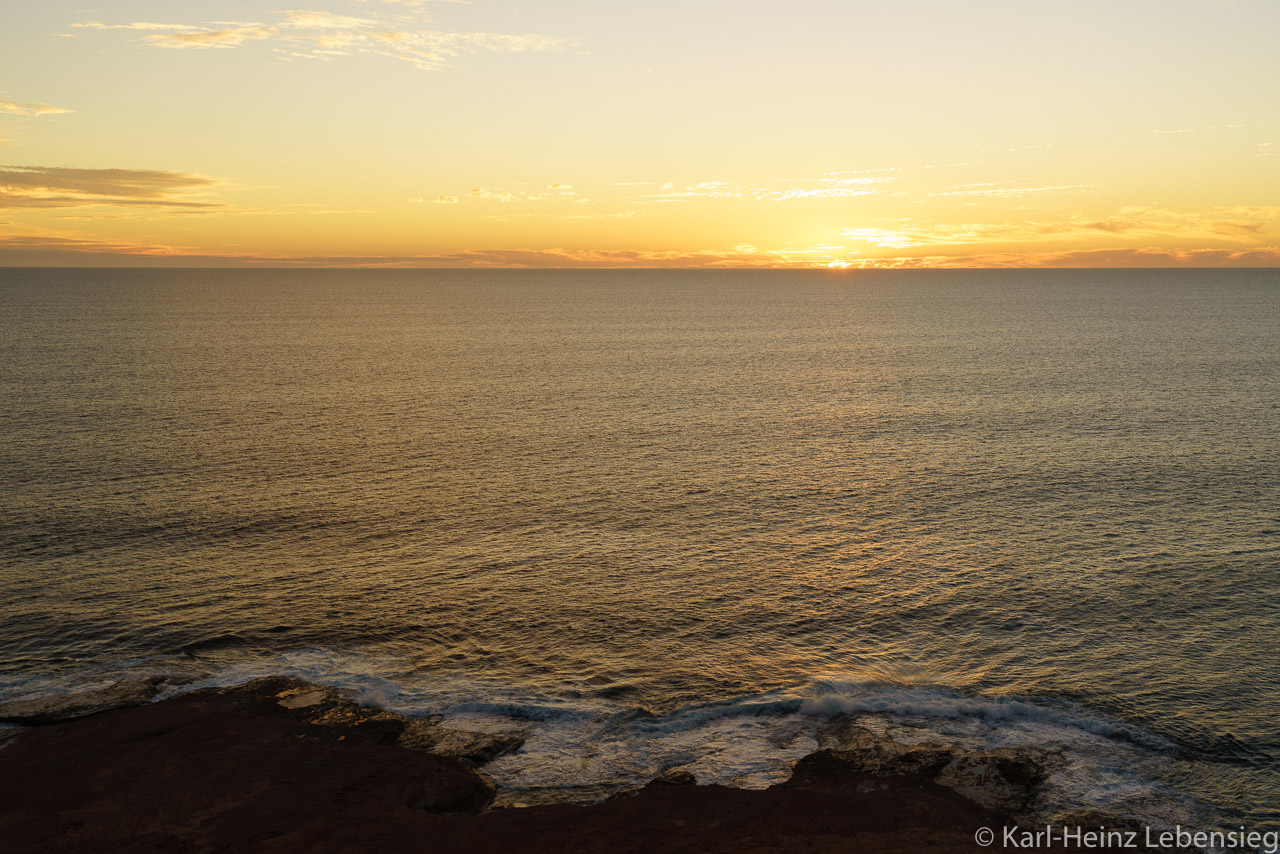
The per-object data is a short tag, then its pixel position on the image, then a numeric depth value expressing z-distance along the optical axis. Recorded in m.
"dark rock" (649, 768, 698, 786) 26.72
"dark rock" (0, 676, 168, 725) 29.94
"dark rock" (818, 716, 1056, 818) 26.12
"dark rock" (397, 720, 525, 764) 28.73
